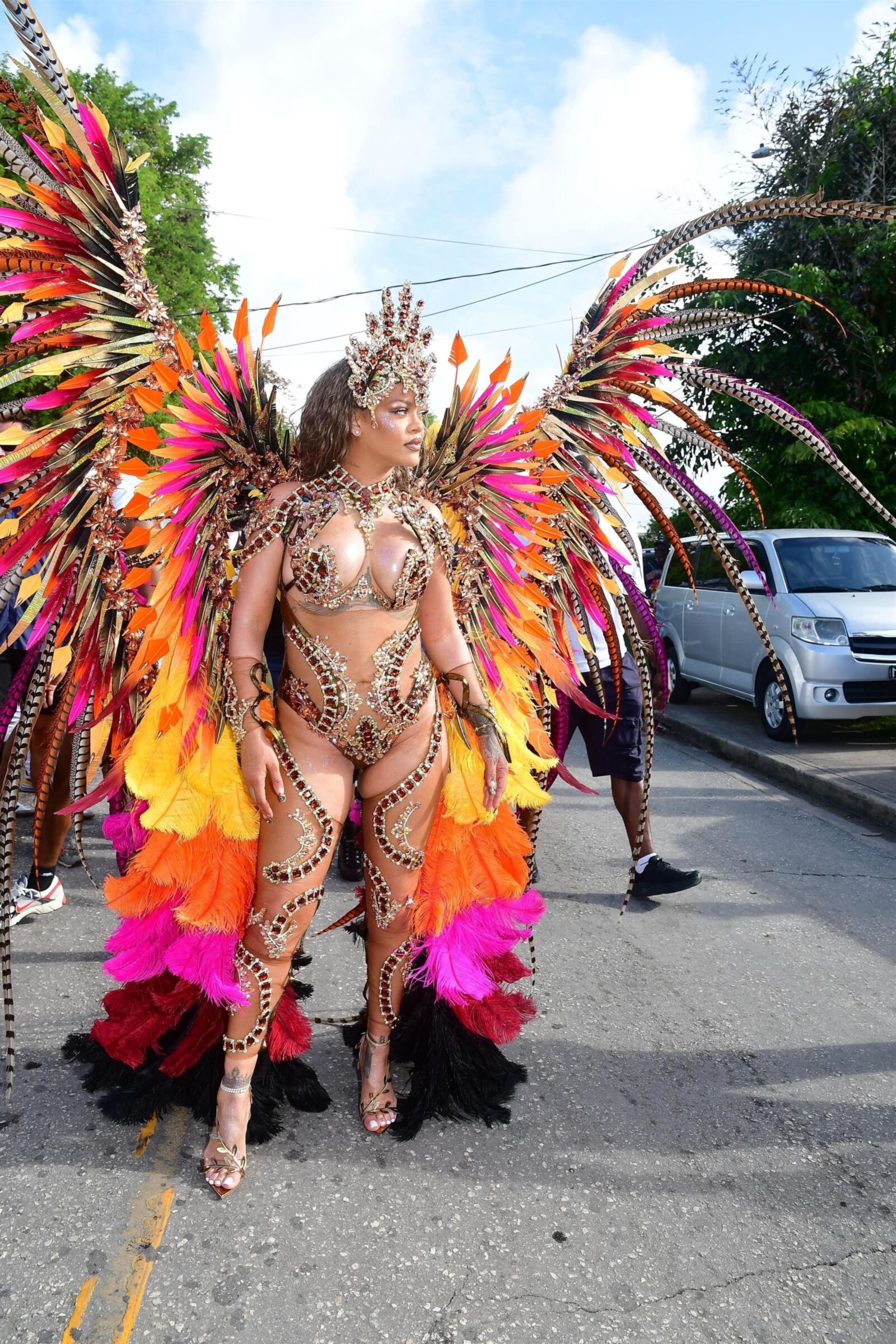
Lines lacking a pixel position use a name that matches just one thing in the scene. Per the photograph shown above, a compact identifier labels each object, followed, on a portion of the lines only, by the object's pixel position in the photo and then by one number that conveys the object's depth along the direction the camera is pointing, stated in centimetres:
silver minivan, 744
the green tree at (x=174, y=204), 2030
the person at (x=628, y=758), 423
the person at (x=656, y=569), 1114
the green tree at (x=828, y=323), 1111
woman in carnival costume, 222
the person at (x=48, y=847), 392
